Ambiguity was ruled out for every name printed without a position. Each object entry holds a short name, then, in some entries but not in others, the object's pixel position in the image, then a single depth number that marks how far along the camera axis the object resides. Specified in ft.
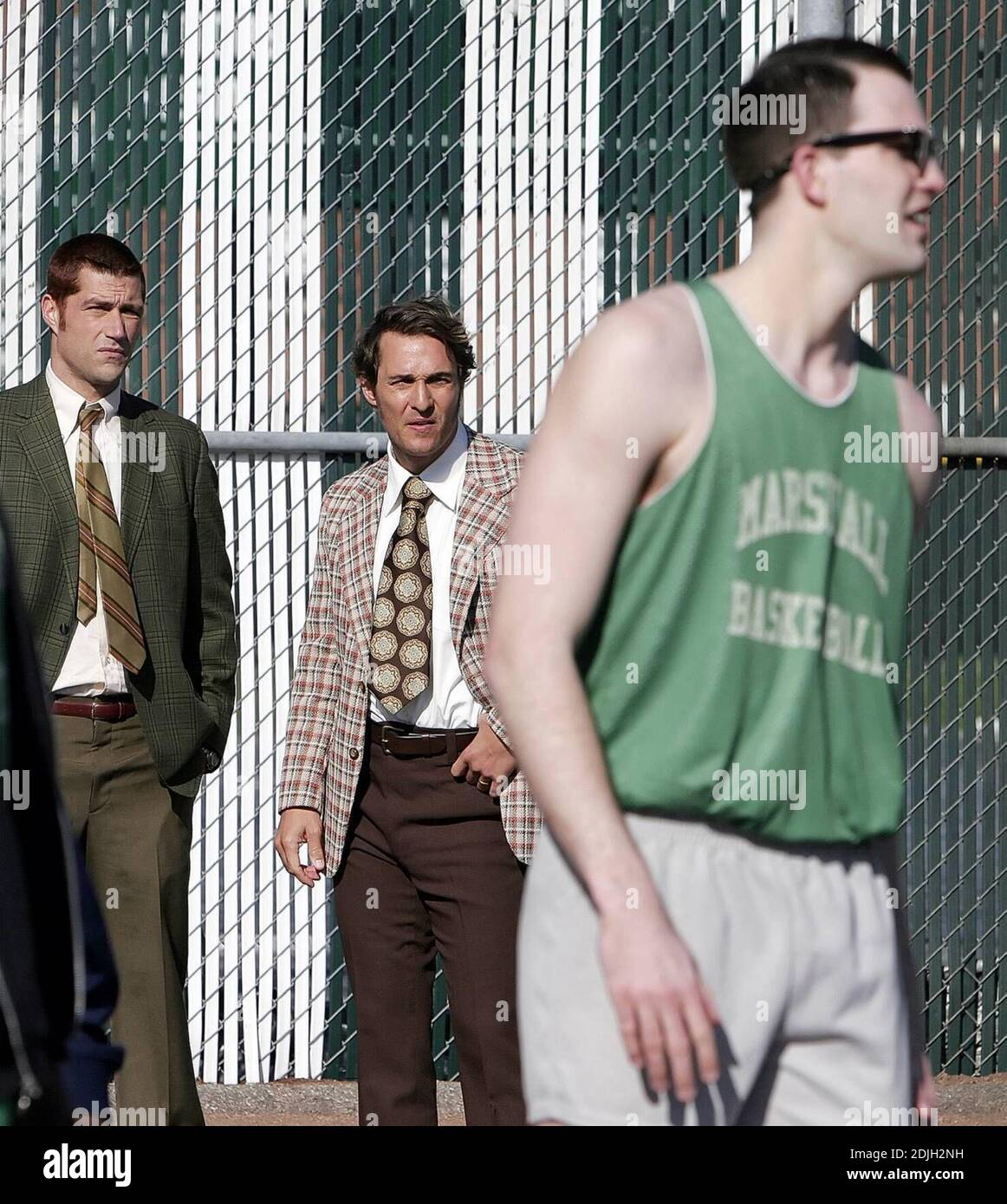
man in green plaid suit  29.58
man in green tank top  13.70
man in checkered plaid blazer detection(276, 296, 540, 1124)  27.86
